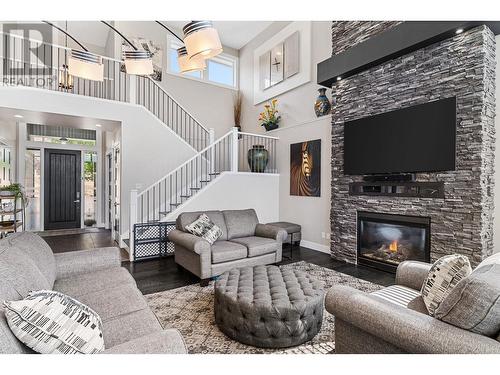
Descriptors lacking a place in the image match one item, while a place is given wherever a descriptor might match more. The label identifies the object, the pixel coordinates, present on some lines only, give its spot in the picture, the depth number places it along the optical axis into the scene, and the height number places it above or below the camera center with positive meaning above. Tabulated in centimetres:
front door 748 -22
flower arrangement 657 +161
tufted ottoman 204 -98
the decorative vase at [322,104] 518 +151
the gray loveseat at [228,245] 345 -87
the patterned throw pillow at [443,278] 153 -55
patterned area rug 208 -127
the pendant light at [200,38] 218 +117
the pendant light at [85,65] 282 +122
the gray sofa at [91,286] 116 -73
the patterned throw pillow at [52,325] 112 -63
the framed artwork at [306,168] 544 +31
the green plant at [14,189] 535 -16
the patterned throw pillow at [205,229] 383 -67
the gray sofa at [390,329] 117 -70
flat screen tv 335 +61
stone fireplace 309 +83
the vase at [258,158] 635 +58
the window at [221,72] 784 +331
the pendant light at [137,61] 287 +127
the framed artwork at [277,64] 664 +295
